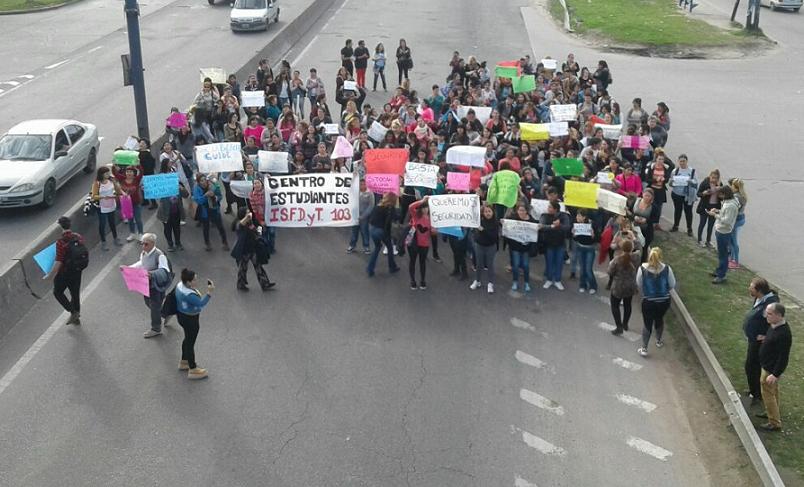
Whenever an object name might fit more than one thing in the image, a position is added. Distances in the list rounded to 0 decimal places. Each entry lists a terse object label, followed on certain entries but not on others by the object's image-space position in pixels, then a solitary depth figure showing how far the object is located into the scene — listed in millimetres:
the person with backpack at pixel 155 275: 12656
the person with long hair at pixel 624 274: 12898
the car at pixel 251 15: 37812
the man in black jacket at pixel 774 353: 10336
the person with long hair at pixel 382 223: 15020
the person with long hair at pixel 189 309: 11500
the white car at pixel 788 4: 48375
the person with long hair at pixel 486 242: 14625
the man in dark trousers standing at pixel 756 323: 10953
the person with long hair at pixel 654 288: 12406
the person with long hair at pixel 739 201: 15258
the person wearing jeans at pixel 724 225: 14852
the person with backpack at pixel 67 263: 12828
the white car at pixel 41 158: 17422
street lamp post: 19469
